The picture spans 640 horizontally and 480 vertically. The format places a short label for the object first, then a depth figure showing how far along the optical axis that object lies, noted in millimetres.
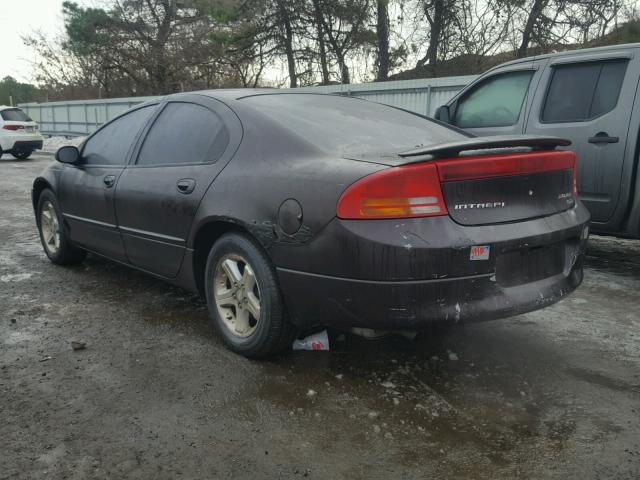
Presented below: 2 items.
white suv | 18234
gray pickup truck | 4613
